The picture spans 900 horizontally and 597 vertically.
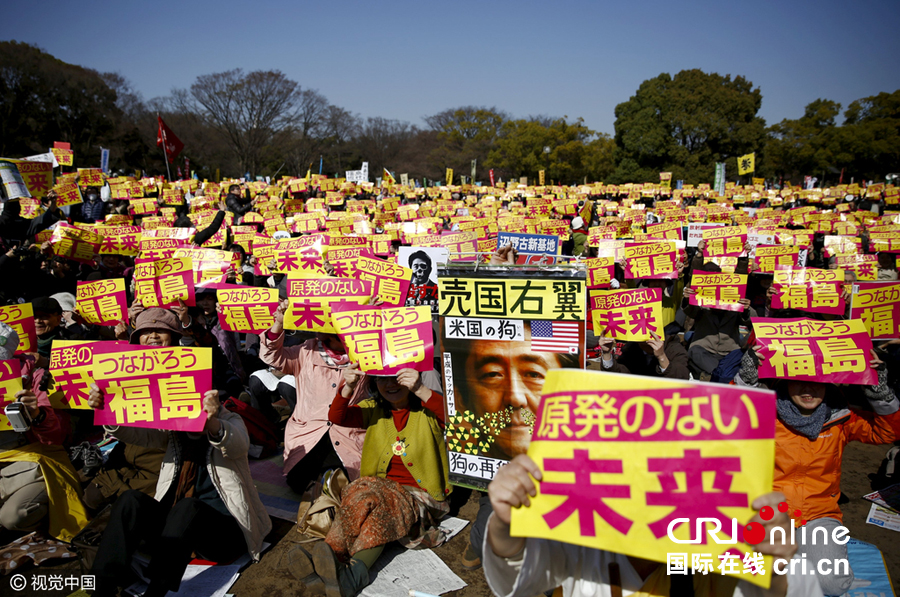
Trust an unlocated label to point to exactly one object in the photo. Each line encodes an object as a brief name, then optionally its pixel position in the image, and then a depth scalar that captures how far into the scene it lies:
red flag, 17.78
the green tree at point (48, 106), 29.11
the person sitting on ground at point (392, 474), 3.29
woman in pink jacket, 4.25
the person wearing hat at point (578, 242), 10.50
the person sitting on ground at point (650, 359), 4.27
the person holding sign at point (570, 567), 1.59
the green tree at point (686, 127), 39.19
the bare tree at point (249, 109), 41.44
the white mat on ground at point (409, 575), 3.26
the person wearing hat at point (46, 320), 4.68
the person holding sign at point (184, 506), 2.92
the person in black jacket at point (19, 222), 7.28
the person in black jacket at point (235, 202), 12.31
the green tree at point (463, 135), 52.97
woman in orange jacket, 2.90
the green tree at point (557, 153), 44.62
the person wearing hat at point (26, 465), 3.37
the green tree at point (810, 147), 40.25
